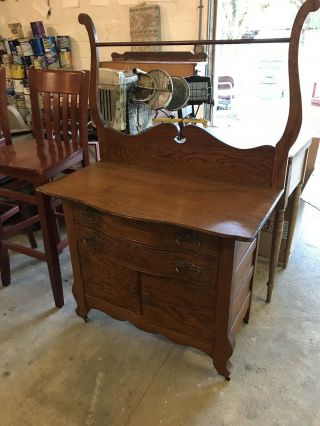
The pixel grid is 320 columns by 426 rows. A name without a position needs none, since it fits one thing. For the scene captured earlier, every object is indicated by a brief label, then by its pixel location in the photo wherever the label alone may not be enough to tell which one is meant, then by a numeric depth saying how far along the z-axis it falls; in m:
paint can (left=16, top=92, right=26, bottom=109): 3.21
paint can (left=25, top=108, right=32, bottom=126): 3.24
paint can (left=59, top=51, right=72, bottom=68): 2.91
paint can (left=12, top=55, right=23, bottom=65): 3.09
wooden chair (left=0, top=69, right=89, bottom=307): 1.55
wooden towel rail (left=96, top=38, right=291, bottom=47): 1.15
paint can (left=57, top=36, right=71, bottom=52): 2.87
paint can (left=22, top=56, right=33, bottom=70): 3.03
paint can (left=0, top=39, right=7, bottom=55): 3.16
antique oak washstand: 1.12
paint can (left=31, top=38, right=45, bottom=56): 2.92
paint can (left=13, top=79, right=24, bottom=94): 3.15
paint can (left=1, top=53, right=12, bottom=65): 3.12
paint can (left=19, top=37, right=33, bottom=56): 2.97
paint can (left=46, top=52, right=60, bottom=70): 2.94
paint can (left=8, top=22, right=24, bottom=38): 3.09
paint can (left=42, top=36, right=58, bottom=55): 2.88
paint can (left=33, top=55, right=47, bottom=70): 2.97
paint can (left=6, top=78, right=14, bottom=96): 3.20
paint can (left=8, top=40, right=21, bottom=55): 3.06
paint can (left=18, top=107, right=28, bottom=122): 3.24
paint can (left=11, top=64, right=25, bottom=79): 3.10
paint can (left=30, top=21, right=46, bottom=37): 2.92
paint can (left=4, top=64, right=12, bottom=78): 3.15
